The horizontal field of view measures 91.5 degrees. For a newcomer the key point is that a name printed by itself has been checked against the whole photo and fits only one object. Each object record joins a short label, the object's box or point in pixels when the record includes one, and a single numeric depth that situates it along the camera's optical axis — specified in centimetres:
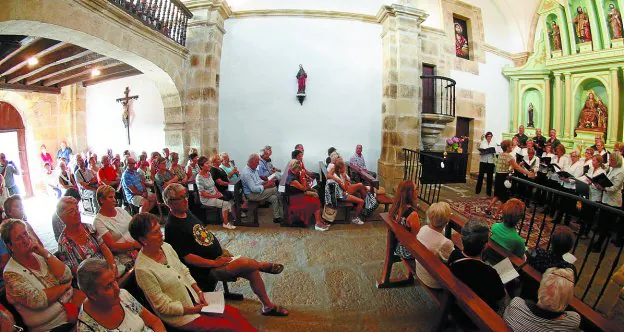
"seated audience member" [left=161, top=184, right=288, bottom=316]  229
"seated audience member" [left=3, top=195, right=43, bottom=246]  255
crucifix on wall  777
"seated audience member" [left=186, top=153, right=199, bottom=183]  533
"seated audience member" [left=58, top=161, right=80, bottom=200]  539
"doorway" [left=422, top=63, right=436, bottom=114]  846
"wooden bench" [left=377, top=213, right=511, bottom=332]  173
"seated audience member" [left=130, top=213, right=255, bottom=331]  179
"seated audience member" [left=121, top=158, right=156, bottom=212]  473
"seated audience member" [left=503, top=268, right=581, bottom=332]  158
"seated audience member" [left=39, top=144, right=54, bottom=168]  836
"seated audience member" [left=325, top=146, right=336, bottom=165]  702
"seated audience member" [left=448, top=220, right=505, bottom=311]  201
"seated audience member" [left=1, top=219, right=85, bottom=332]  168
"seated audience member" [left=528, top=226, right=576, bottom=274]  220
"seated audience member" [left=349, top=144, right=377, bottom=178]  678
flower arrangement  809
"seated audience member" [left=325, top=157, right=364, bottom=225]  471
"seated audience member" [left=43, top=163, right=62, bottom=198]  825
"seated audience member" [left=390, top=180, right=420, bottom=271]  299
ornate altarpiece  787
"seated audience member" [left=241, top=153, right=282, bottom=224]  481
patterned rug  432
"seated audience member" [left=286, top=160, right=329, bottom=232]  464
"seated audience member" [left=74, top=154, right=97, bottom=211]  511
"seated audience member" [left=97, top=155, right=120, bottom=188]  517
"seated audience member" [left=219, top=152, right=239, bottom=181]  537
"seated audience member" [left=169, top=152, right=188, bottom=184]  528
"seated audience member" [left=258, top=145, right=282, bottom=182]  574
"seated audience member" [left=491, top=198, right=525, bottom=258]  260
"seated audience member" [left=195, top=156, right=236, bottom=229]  457
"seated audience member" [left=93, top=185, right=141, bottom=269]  252
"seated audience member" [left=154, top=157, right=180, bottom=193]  478
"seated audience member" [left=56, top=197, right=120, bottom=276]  220
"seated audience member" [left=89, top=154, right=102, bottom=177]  598
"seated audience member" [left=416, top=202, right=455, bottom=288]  253
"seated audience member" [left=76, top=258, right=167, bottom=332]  137
